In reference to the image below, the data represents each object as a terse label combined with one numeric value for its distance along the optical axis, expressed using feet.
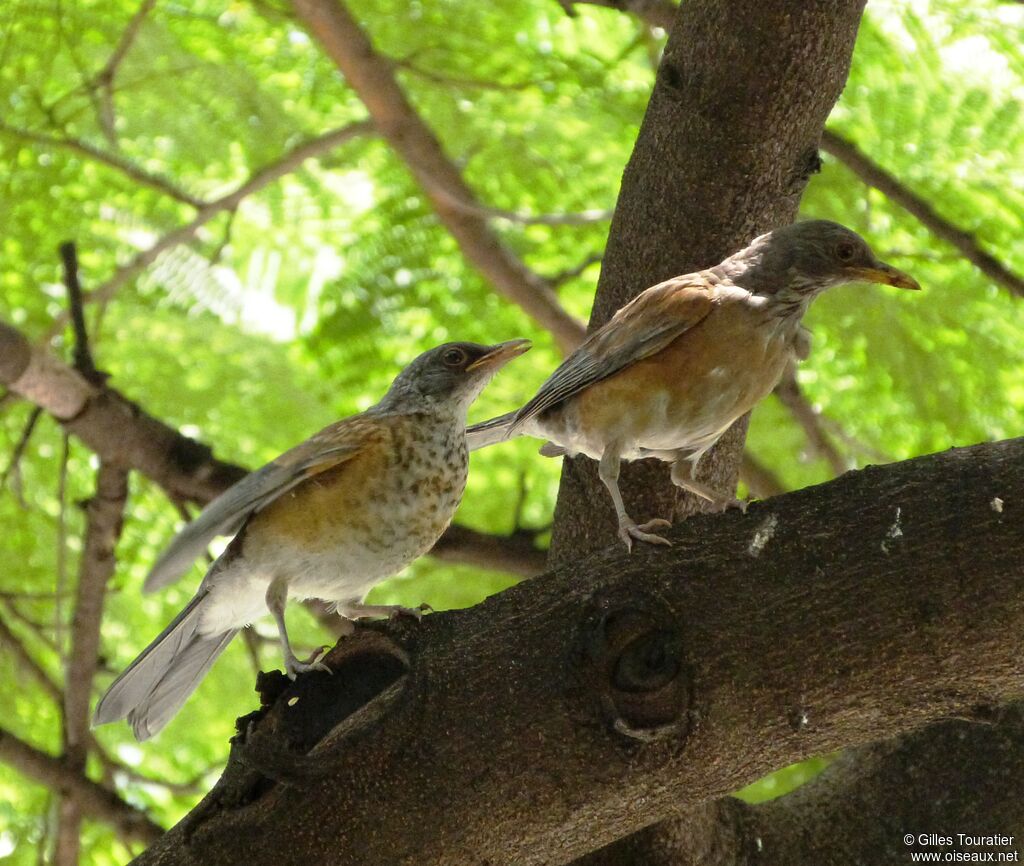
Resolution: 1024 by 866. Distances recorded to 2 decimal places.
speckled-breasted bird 25.54
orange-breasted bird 25.62
